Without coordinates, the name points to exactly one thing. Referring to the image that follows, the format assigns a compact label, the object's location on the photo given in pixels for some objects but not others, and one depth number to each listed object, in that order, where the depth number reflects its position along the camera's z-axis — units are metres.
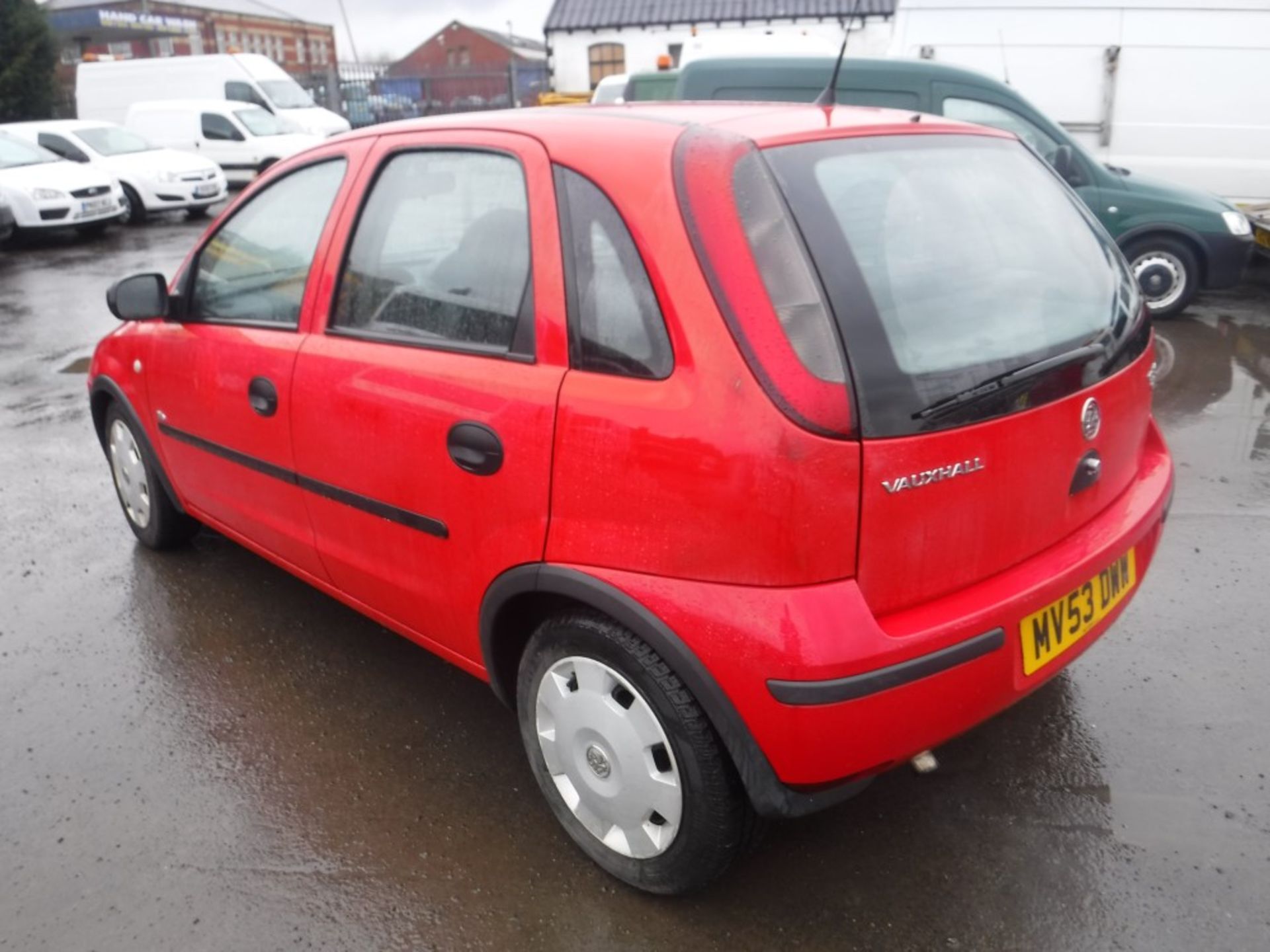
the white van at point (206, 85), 22.27
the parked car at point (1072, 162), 7.71
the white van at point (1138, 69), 9.30
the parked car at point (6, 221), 13.69
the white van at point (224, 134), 19.45
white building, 31.89
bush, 26.44
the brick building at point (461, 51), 61.75
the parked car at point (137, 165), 16.17
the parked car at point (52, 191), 14.06
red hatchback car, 1.96
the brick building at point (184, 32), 46.44
